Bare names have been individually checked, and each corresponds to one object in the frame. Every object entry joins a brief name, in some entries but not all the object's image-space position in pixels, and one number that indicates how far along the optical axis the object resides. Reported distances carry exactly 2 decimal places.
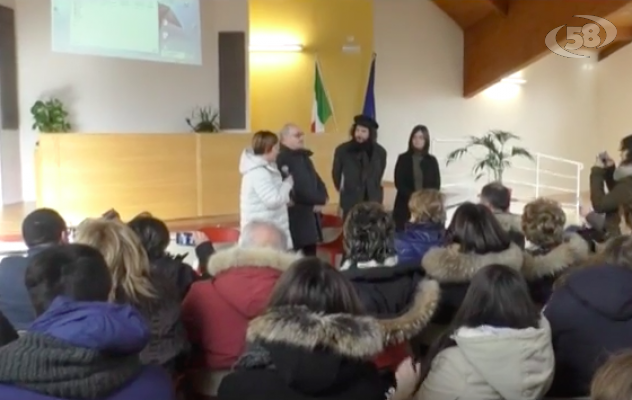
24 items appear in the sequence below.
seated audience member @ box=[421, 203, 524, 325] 2.86
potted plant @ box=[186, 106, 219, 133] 8.97
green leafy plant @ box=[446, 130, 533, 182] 9.29
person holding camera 4.14
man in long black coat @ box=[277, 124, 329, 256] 4.86
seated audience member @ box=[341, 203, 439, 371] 2.46
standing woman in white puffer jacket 4.50
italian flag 9.95
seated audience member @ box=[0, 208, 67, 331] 2.42
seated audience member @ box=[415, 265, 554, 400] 2.08
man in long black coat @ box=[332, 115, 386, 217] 5.46
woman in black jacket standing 5.61
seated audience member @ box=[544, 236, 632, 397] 2.29
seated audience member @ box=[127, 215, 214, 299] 2.72
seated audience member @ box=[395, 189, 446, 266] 3.39
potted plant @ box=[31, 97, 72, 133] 8.04
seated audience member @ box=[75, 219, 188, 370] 2.26
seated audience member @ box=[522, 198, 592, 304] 3.05
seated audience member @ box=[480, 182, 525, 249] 3.74
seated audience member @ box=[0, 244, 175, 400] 1.51
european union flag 10.33
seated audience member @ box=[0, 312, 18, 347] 1.83
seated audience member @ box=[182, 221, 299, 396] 2.40
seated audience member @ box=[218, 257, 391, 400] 1.74
